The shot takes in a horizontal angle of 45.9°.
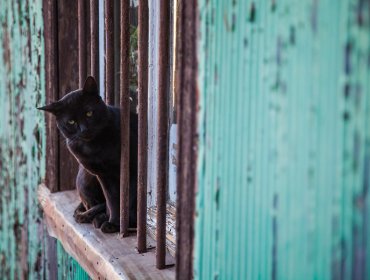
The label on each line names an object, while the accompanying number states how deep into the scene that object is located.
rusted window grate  0.72
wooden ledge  1.09
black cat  1.38
